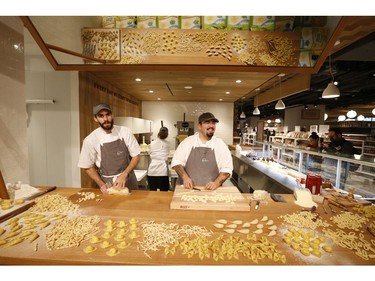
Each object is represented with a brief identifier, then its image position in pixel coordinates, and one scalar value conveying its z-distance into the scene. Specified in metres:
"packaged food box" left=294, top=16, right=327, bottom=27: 2.03
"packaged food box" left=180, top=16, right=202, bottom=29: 2.17
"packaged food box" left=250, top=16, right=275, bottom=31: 2.17
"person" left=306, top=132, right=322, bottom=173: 3.42
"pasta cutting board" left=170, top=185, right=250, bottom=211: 1.49
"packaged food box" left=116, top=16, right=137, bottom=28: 2.22
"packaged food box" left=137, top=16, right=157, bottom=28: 2.21
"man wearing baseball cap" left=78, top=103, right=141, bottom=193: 2.22
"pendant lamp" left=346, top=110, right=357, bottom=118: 9.10
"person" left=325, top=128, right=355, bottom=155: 4.78
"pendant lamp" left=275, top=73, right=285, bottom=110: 5.16
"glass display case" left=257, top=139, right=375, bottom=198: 2.64
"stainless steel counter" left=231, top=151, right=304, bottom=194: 2.94
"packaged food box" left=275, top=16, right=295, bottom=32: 2.15
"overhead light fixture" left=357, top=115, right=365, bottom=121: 10.96
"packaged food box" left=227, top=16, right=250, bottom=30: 2.17
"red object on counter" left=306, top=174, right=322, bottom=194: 1.86
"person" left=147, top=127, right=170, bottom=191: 4.07
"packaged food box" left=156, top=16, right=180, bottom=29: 2.18
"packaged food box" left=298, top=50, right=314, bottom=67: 2.17
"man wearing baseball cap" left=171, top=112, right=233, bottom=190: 2.34
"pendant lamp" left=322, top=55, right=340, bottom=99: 3.62
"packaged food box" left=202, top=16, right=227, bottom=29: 2.16
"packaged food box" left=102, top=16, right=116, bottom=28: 2.26
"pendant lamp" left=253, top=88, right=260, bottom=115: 5.29
